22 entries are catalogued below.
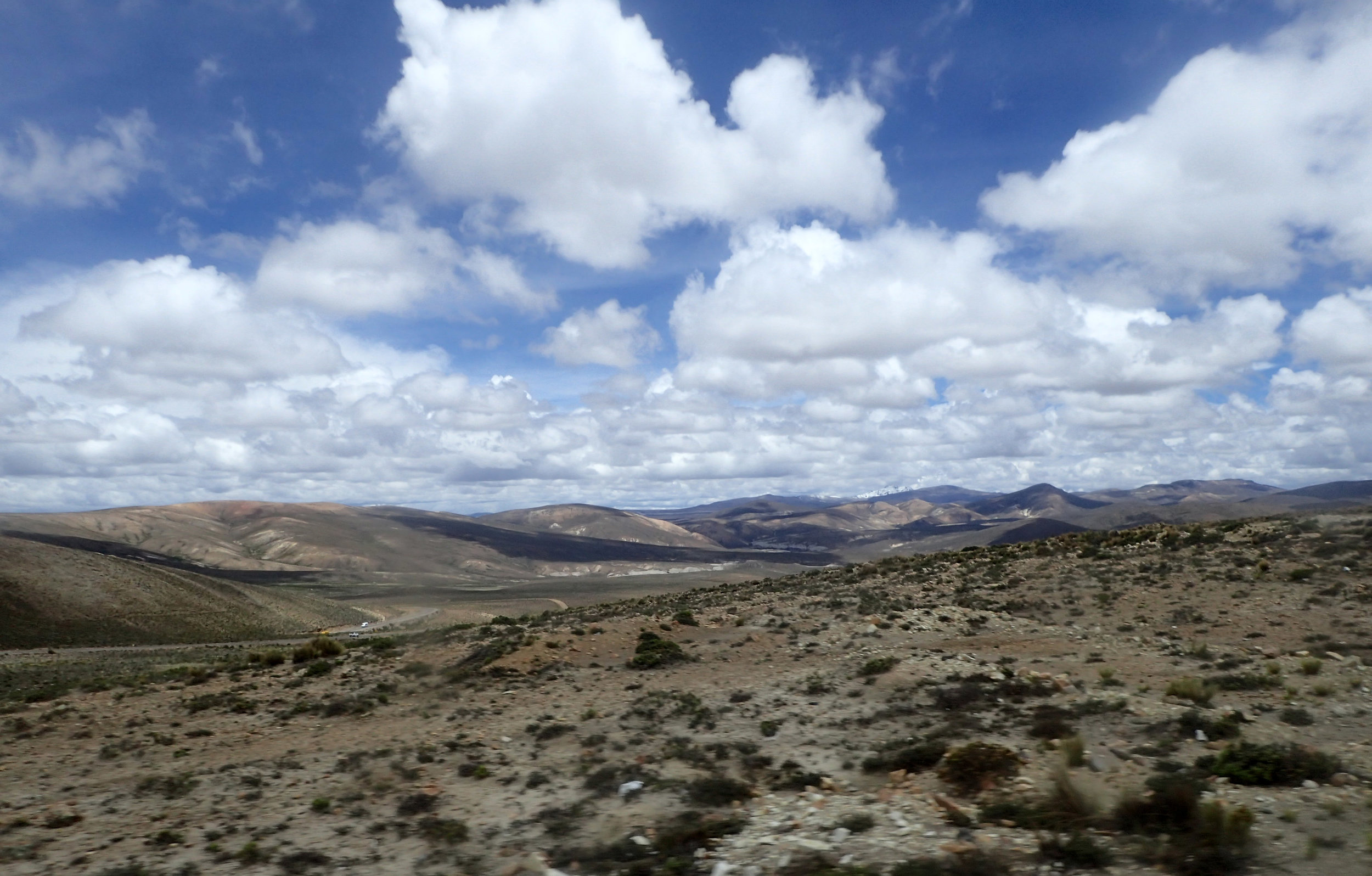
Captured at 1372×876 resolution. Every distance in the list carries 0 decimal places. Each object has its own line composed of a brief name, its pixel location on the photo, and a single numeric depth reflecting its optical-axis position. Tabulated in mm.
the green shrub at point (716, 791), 12039
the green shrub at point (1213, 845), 7977
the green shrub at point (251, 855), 10375
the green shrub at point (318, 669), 23859
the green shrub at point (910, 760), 12734
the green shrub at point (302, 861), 10039
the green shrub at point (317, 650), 26641
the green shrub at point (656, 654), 23297
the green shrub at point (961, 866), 8398
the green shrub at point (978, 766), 11539
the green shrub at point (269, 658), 25953
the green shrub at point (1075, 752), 11727
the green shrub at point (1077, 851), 8469
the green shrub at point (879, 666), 19891
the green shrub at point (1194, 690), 14672
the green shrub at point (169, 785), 13305
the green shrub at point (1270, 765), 10297
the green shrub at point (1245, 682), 15422
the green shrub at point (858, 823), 10188
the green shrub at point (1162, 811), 9156
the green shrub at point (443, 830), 10930
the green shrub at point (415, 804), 12156
